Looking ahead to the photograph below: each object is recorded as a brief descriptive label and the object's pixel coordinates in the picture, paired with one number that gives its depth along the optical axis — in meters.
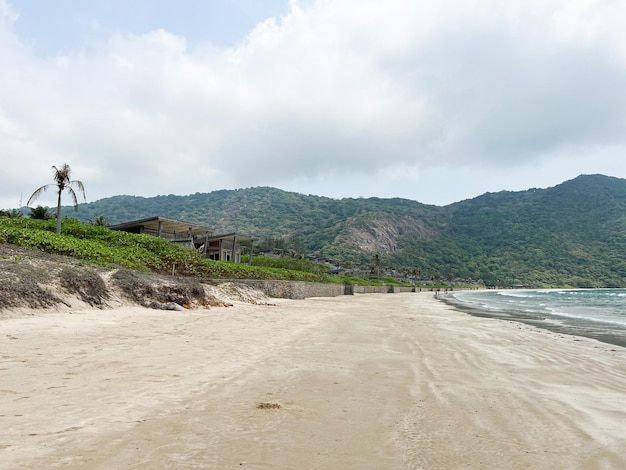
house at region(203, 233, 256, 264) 44.03
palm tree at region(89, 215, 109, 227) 47.64
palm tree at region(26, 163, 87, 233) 28.11
